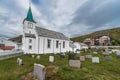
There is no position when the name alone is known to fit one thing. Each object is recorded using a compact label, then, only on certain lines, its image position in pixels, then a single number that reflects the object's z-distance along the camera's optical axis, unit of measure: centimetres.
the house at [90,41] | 3966
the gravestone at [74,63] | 454
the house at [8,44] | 1471
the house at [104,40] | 3488
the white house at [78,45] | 2657
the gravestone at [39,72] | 351
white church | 1362
